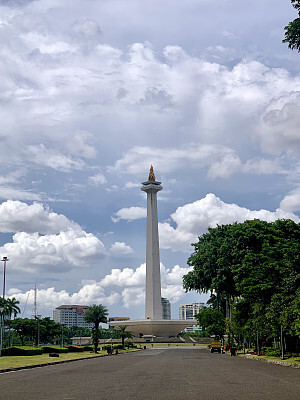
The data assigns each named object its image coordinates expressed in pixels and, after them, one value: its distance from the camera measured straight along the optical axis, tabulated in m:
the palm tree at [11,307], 97.19
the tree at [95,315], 81.94
